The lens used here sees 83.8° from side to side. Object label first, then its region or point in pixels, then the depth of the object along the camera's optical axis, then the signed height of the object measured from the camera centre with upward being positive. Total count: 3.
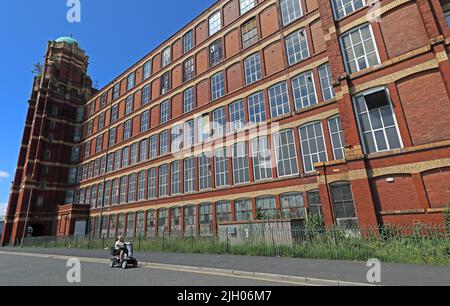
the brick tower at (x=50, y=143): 41.38 +16.25
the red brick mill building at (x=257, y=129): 13.72 +8.54
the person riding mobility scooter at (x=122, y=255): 11.52 -1.04
